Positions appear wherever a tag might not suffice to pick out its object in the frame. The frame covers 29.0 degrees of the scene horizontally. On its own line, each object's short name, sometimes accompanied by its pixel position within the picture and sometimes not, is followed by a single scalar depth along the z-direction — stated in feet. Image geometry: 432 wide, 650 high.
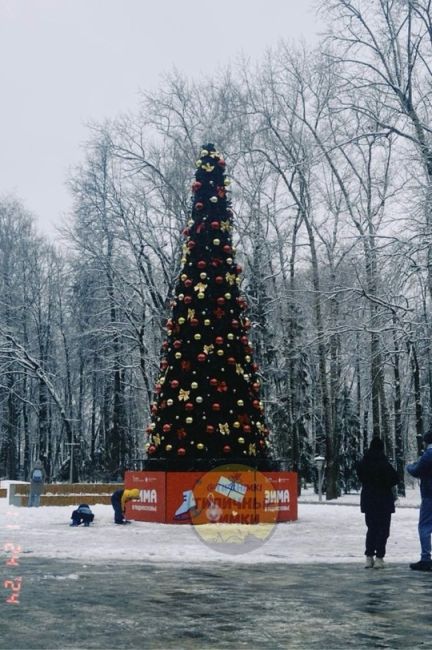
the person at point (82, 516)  59.82
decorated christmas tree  64.44
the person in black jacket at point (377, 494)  37.35
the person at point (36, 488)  82.85
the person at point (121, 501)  60.39
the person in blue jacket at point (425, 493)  37.22
